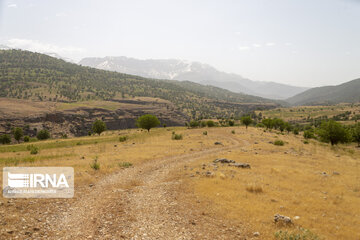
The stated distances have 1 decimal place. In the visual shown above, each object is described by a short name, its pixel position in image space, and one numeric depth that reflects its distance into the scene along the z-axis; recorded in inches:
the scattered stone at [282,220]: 308.7
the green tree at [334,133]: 1685.5
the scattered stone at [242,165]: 724.0
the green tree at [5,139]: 2823.8
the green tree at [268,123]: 3212.1
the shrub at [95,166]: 663.8
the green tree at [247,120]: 2561.5
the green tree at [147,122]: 2497.5
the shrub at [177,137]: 1647.4
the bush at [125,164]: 745.8
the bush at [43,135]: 3108.8
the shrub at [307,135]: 2569.4
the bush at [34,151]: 1103.5
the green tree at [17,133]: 2893.7
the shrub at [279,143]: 1407.7
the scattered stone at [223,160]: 801.8
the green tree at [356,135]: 2080.5
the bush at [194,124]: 3447.3
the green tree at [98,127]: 2989.7
